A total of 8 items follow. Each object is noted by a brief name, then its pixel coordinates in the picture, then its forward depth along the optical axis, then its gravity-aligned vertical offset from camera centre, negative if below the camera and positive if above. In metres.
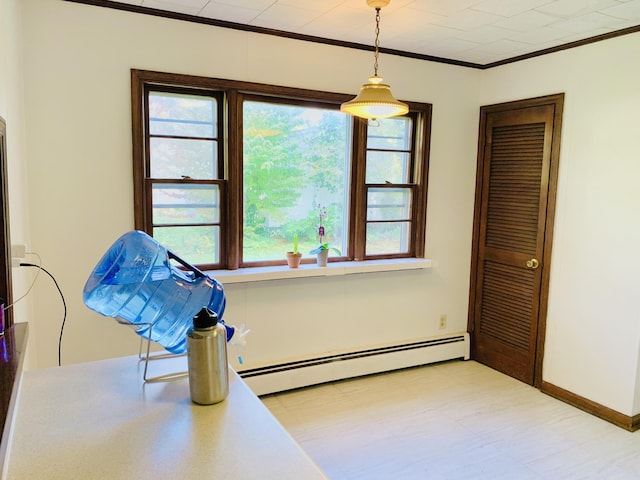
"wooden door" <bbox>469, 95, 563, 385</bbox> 3.49 -0.32
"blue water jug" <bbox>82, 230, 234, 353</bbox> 1.47 -0.36
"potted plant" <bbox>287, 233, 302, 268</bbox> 3.30 -0.51
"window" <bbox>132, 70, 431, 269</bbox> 2.94 +0.10
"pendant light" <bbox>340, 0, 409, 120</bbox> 2.32 +0.43
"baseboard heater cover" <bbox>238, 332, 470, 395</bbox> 3.29 -1.36
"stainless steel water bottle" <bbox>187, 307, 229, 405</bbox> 1.34 -0.51
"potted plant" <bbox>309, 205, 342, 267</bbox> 3.40 -0.45
